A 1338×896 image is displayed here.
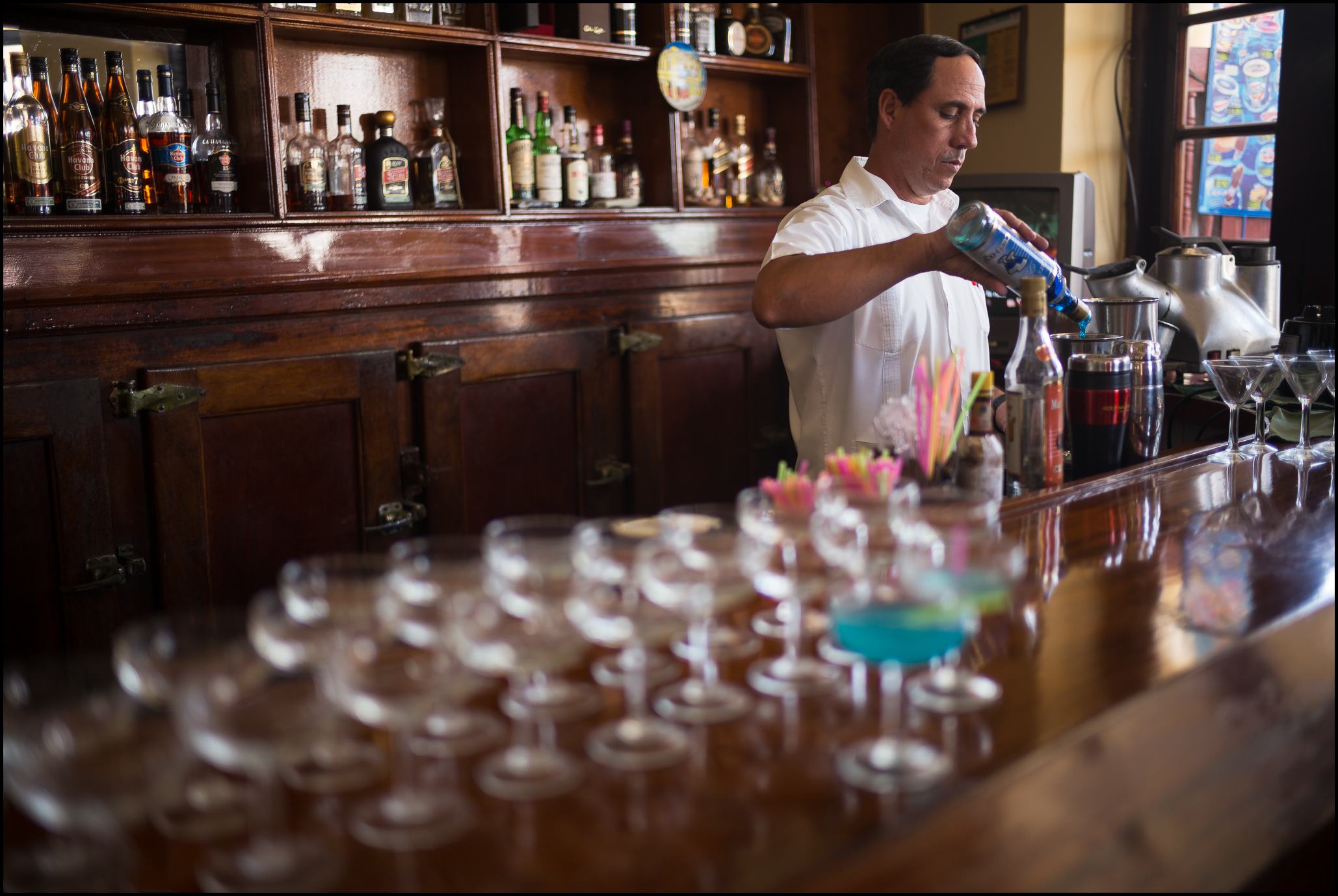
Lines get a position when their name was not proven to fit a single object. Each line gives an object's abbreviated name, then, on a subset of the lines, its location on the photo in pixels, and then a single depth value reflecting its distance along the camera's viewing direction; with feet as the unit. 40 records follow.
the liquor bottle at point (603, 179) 10.72
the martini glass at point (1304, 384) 6.47
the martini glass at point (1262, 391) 6.59
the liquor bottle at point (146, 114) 8.38
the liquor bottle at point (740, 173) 11.98
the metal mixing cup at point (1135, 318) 7.25
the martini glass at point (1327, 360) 6.40
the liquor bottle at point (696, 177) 11.50
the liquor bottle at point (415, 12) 9.56
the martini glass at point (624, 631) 3.08
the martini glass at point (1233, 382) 6.61
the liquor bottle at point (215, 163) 8.46
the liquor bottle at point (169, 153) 8.25
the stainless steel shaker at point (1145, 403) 6.46
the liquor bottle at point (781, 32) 11.88
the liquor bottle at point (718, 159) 11.73
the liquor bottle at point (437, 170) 9.68
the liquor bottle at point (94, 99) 8.32
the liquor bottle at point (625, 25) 10.65
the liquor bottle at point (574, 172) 10.42
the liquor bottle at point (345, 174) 9.27
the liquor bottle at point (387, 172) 9.30
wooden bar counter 2.64
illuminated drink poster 10.85
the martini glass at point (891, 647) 2.95
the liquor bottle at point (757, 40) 11.80
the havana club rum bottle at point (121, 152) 8.11
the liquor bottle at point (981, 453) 5.48
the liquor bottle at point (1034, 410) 5.79
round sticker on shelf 10.66
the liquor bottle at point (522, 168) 10.14
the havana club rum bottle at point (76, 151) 7.86
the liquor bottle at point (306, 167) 8.91
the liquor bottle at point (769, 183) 12.17
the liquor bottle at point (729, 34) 11.55
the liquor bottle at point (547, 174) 10.30
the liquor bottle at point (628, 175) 11.03
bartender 7.48
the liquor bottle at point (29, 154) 7.82
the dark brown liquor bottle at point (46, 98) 8.09
